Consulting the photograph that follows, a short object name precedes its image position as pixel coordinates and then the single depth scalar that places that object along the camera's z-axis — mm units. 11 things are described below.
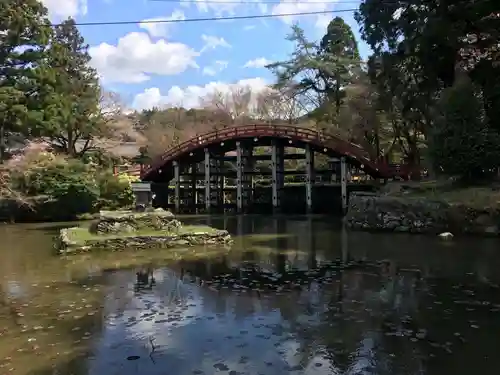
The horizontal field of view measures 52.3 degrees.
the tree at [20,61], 28219
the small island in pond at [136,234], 16922
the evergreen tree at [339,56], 42094
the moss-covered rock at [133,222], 18219
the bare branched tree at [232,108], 51781
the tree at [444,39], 23578
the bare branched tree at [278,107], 48531
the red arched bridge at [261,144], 34031
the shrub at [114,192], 35938
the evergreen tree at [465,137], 21891
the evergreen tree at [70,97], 31078
